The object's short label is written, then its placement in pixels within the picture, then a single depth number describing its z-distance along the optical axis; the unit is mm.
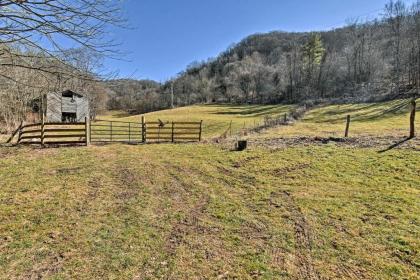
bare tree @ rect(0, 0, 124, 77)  3658
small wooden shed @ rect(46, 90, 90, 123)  34625
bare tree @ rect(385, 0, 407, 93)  47125
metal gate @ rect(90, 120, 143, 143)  21125
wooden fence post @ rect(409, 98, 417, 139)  13547
